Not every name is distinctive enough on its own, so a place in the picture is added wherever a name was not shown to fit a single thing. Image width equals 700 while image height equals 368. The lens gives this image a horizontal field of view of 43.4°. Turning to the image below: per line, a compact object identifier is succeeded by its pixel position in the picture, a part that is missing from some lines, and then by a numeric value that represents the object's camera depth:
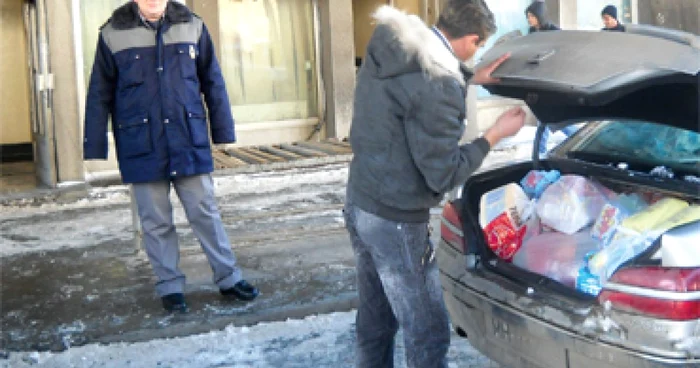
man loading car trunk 3.18
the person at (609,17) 11.23
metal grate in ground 11.01
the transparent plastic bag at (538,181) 4.18
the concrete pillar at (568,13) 15.05
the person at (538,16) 9.68
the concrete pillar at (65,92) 10.50
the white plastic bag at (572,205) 3.88
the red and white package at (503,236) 3.90
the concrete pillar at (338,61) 13.18
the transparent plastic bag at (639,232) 3.29
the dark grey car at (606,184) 3.07
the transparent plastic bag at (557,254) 3.60
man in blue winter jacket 5.20
